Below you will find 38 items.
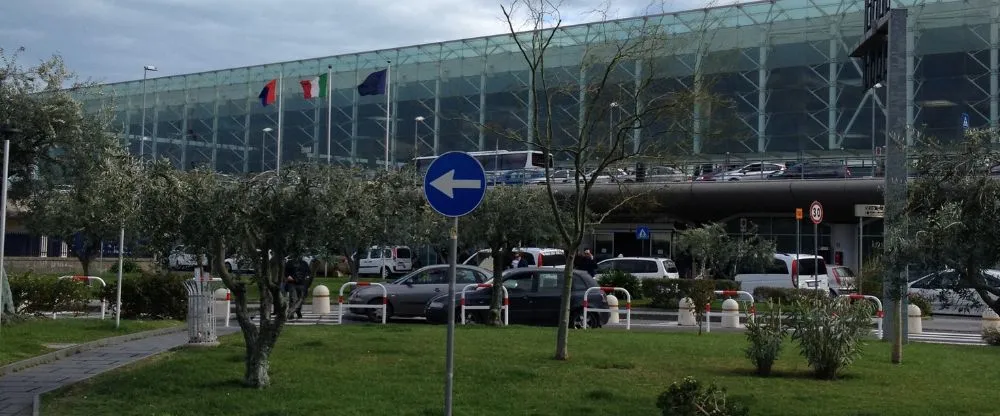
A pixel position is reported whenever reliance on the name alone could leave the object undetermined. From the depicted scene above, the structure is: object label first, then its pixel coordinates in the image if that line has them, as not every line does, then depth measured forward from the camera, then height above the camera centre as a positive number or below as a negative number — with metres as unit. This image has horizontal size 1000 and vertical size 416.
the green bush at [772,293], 27.03 -0.54
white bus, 49.59 +5.23
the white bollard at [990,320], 19.06 -0.77
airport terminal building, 41.66 +8.55
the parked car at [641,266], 34.19 +0.13
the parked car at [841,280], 27.53 -0.13
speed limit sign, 21.83 +1.32
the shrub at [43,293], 19.98 -0.72
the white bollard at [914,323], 20.87 -0.95
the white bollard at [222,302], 20.89 -0.84
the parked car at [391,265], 46.88 -0.02
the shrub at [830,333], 11.73 -0.66
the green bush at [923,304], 23.73 -0.66
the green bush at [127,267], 39.79 -0.38
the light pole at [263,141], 55.74 +6.82
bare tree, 13.50 +2.46
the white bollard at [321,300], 23.42 -0.84
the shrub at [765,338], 12.05 -0.76
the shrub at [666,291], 28.23 -0.57
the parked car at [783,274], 31.20 -0.03
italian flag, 46.56 +8.02
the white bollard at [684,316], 21.83 -0.96
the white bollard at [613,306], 21.71 -0.77
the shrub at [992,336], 17.97 -1.00
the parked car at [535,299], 20.66 -0.62
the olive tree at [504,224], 19.64 +0.83
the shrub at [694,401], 8.06 -1.03
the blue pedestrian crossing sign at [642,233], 41.81 +1.53
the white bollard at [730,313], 20.55 -0.81
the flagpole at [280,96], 50.82 +8.66
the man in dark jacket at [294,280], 20.94 -0.40
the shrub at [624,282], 30.19 -0.35
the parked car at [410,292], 22.31 -0.60
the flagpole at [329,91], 46.61 +7.82
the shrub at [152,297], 20.56 -0.76
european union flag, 46.81 +8.25
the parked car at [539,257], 35.28 +0.37
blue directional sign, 8.62 +0.69
